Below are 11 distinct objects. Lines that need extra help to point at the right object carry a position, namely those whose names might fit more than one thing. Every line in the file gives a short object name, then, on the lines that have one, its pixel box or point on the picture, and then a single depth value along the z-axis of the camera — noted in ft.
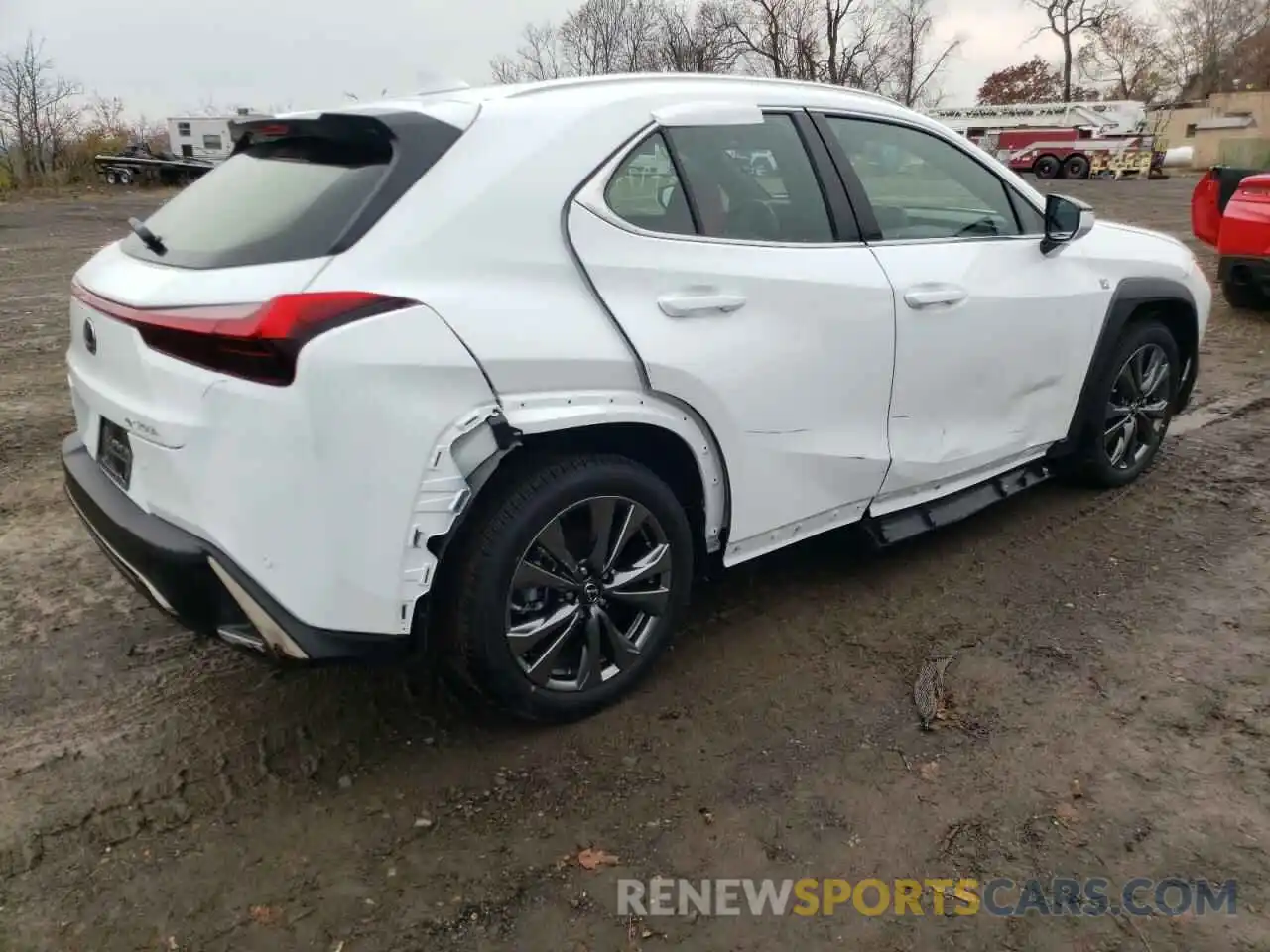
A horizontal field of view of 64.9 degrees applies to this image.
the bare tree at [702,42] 139.85
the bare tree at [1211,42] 231.09
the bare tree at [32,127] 97.76
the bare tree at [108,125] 107.24
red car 25.95
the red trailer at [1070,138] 114.21
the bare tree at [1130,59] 215.72
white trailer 112.57
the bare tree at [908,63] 168.25
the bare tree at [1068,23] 208.64
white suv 7.64
